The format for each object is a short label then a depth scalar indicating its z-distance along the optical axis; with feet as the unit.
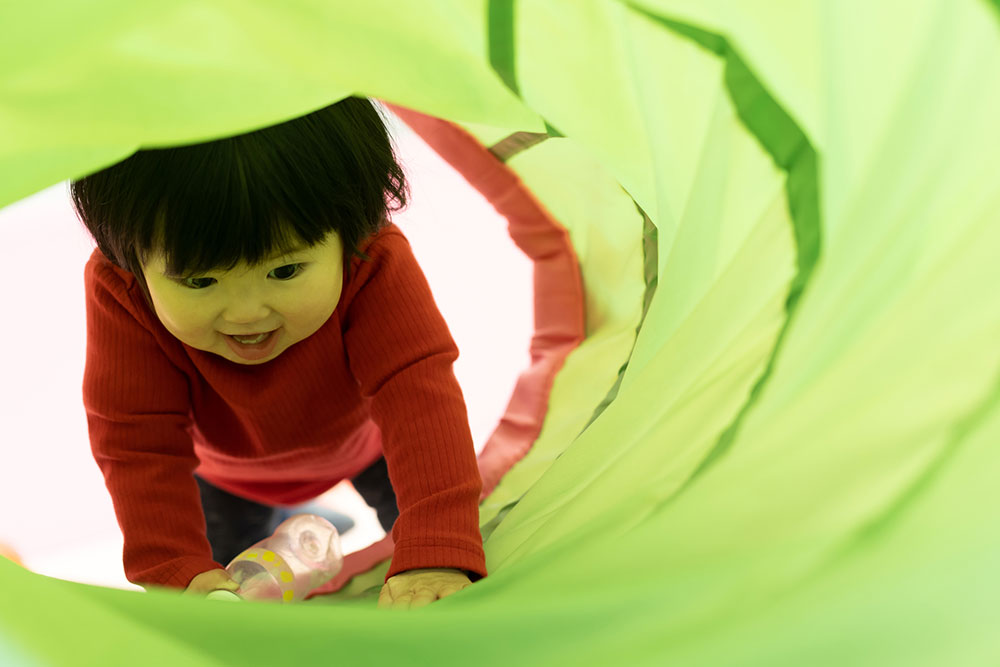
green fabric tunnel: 1.64
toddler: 2.48
